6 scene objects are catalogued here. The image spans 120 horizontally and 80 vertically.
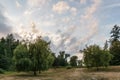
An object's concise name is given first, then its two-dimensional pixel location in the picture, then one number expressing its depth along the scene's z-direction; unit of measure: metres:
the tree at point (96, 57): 26.71
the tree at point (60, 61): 42.07
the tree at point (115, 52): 32.86
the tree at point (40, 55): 21.16
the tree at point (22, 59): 20.75
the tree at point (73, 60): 44.59
